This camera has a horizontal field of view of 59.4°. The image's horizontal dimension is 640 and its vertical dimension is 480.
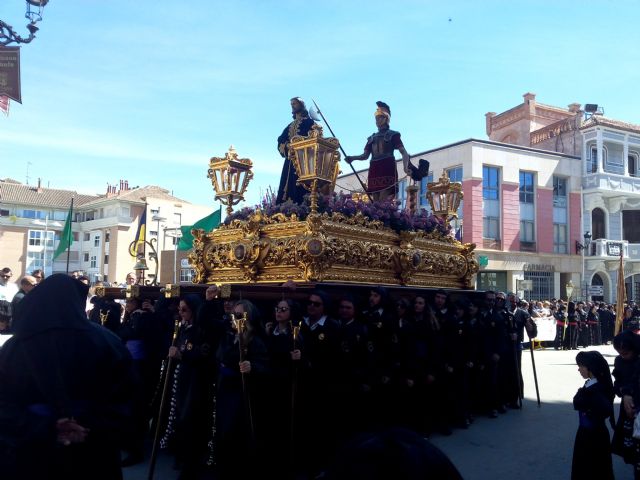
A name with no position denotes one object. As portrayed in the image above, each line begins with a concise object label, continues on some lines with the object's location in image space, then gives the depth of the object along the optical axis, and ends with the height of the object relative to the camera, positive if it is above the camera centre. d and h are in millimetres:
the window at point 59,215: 50719 +5677
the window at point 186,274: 23720 +295
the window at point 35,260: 49469 +1523
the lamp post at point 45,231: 49031 +4042
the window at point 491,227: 28562 +3153
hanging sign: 12227 +4484
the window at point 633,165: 32062 +7321
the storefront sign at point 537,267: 29078 +1201
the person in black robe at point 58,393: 2740 -585
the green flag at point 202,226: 13453 +1347
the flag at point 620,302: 9396 -164
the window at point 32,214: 49312 +5557
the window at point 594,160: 30473 +7187
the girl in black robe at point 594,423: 4664 -1107
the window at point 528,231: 29594 +3110
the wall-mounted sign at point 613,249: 30016 +2306
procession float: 6523 +619
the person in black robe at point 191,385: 5281 -1007
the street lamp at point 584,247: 30086 +2383
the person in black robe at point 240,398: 4852 -1027
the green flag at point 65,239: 14148 +1007
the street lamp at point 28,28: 12683 +5621
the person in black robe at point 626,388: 4647 -832
